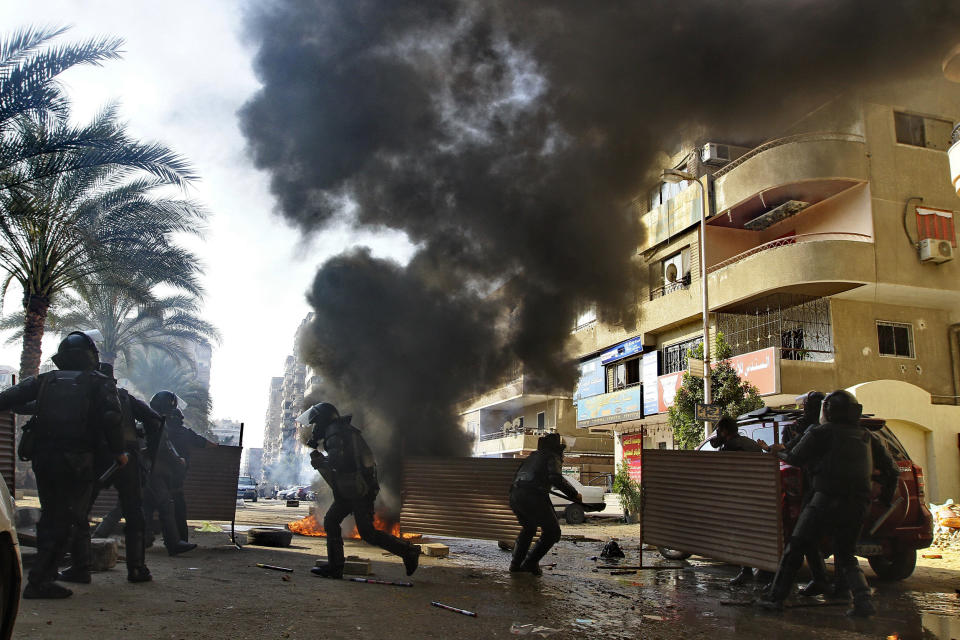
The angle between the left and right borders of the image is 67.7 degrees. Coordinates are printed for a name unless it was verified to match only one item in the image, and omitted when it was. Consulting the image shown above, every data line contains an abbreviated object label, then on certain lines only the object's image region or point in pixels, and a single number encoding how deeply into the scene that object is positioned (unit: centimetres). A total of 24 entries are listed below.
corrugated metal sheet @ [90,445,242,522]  862
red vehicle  635
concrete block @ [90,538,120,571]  586
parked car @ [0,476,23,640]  252
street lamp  1329
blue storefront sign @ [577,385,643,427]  2496
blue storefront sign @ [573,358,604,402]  2834
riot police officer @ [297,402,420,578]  618
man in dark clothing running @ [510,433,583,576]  689
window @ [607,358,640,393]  2652
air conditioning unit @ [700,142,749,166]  2345
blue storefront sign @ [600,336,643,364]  2534
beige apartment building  1823
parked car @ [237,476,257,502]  2991
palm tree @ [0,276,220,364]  2053
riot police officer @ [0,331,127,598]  479
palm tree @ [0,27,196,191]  1075
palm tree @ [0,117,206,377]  1362
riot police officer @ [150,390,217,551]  793
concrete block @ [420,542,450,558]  817
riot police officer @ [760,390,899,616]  519
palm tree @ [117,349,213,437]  2814
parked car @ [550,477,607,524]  1664
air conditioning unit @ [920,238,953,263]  1841
